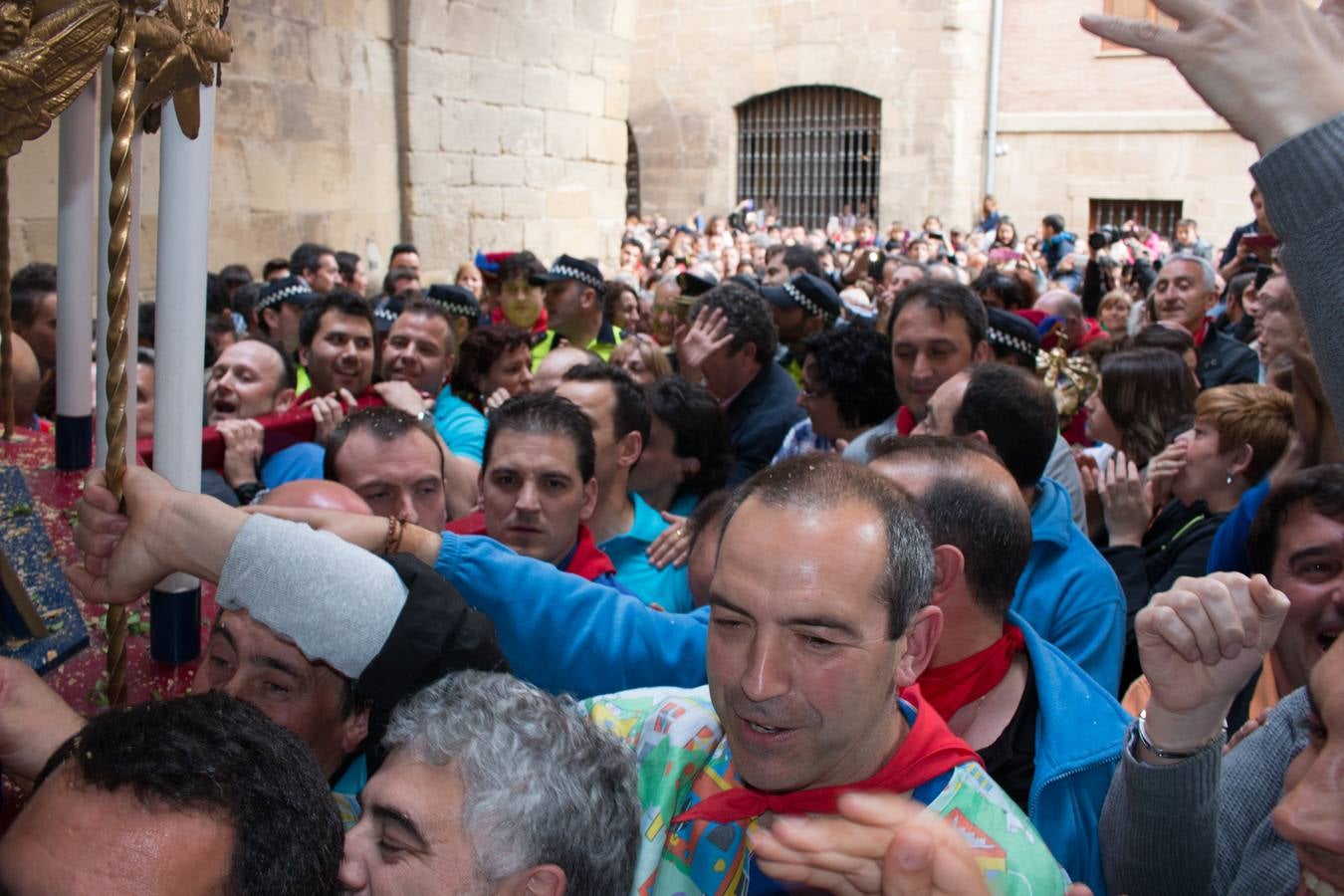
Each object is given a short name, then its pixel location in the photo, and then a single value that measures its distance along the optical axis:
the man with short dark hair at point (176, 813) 1.29
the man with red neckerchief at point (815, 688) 1.68
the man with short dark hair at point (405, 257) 9.16
